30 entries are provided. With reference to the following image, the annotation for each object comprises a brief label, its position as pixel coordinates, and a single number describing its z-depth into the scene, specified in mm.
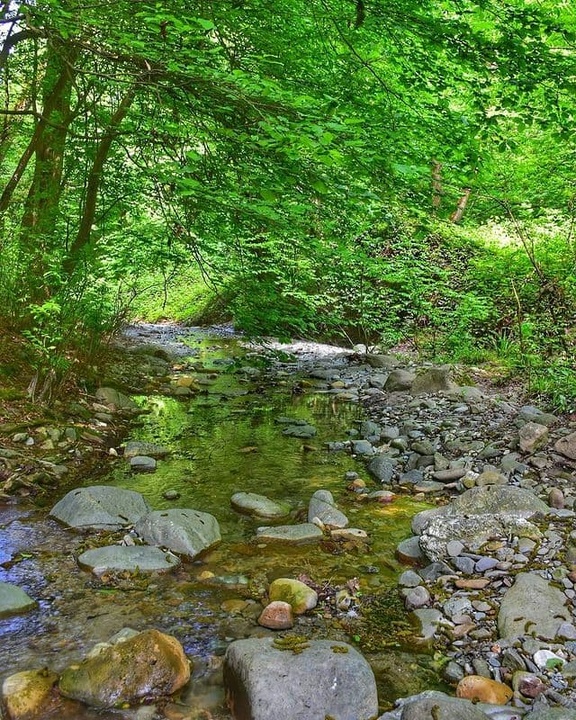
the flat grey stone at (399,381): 9750
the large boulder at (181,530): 4227
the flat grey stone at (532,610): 3107
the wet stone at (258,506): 5004
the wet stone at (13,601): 3312
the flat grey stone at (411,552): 4168
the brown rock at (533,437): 5733
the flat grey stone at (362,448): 6949
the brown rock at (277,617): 3357
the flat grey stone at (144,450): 6383
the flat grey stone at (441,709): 2396
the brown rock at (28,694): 2578
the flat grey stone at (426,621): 3284
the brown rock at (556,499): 4613
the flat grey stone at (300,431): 7674
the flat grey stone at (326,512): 4789
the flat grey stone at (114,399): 8039
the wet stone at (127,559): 3861
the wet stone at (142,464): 5992
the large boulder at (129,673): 2703
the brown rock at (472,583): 3646
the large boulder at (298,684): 2586
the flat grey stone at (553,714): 2352
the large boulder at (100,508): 4531
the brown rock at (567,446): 5281
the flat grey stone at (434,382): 8922
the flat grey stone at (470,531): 4074
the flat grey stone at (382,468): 6035
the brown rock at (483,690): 2693
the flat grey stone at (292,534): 4492
